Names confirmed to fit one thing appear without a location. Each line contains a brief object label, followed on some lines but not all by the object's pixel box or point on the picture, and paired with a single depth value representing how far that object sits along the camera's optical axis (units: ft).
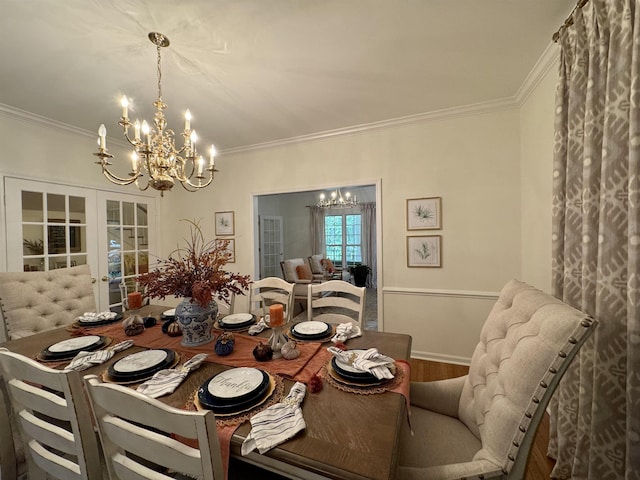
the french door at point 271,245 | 21.72
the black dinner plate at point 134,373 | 3.81
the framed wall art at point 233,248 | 12.25
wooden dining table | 2.39
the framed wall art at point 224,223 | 12.34
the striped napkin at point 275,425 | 2.64
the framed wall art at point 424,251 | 9.18
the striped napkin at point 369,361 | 3.67
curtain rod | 4.54
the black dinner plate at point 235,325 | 5.98
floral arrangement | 4.74
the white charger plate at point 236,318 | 6.12
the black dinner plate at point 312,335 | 5.20
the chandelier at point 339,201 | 21.53
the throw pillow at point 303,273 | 18.58
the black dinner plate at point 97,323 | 6.08
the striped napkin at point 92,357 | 4.17
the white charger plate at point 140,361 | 3.94
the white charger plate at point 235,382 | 3.29
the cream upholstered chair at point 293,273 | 17.44
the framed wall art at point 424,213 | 9.12
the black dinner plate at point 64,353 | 4.44
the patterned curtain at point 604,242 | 3.43
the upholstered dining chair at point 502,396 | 2.61
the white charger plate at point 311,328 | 5.36
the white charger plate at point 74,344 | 4.63
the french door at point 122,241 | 10.68
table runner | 4.07
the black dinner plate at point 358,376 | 3.62
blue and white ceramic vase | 4.94
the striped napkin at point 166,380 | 3.50
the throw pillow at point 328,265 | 22.47
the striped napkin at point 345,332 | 5.09
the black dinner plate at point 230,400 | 3.09
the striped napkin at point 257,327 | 5.60
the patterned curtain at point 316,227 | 25.41
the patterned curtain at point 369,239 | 24.06
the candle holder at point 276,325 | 4.48
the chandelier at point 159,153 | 5.26
